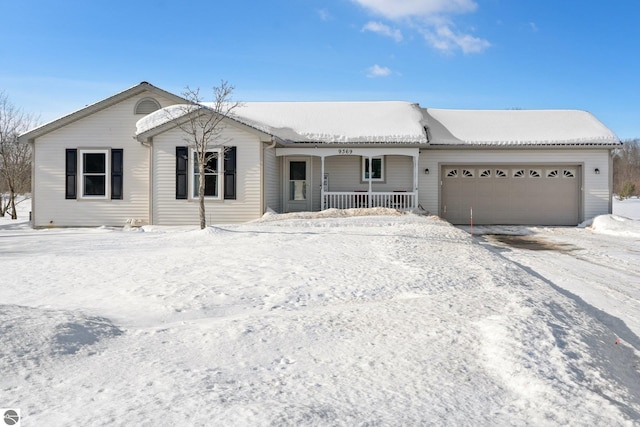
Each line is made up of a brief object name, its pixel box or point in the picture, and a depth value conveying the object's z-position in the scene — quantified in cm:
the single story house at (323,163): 1694
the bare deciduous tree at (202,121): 1622
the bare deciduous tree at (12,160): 2680
